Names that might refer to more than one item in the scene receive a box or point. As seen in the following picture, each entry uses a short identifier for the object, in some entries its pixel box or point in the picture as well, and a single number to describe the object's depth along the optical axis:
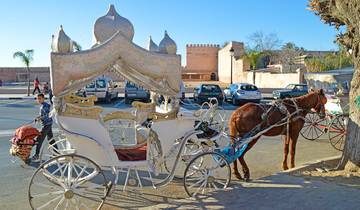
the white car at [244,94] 25.45
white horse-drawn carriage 4.96
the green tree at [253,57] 51.07
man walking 8.06
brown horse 7.07
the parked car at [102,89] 24.88
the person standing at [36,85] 31.74
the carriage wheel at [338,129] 9.86
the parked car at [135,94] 24.86
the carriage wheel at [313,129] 11.02
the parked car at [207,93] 25.20
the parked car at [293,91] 26.89
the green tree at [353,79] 6.54
